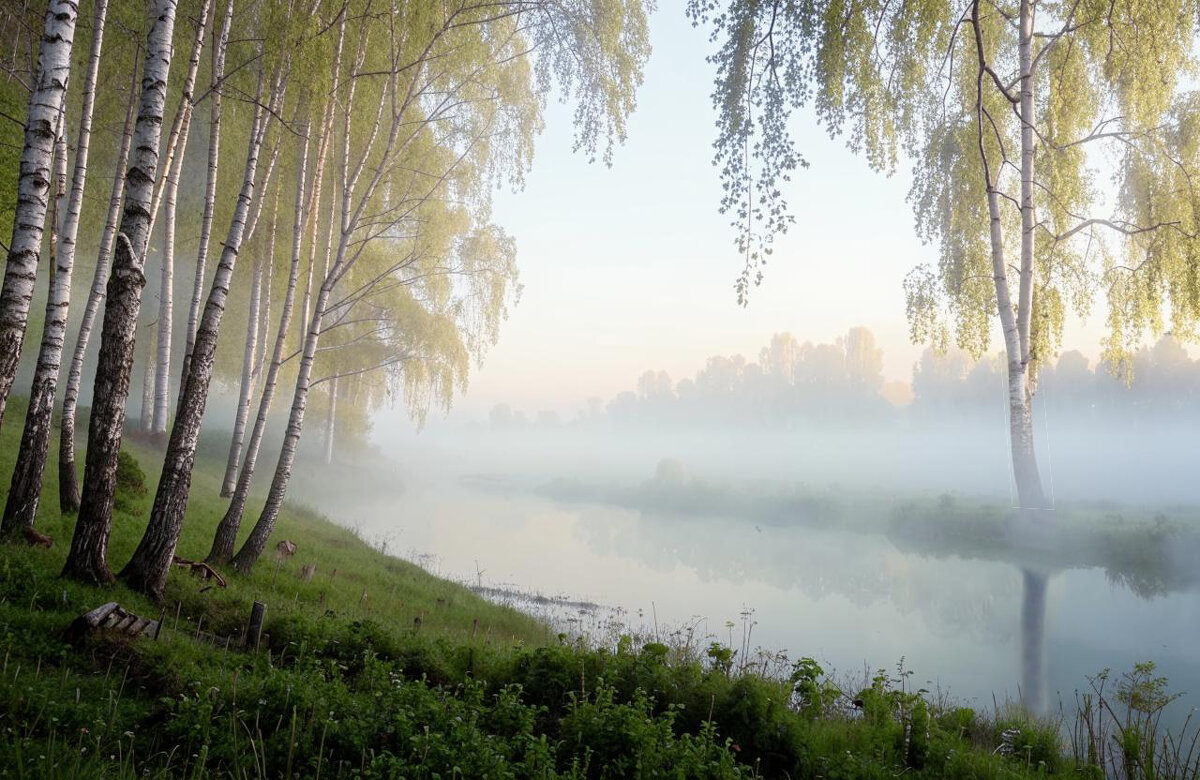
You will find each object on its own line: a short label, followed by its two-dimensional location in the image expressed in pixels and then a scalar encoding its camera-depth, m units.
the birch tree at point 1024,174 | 12.38
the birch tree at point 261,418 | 8.70
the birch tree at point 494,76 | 9.12
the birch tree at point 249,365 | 13.93
